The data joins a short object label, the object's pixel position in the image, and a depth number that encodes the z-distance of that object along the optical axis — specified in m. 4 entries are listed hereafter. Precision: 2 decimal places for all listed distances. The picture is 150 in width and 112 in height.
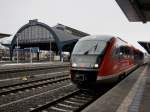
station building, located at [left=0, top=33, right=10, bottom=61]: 103.94
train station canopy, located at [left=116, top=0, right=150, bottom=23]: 12.80
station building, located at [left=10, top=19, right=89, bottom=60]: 79.43
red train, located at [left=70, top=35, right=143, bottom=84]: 12.27
